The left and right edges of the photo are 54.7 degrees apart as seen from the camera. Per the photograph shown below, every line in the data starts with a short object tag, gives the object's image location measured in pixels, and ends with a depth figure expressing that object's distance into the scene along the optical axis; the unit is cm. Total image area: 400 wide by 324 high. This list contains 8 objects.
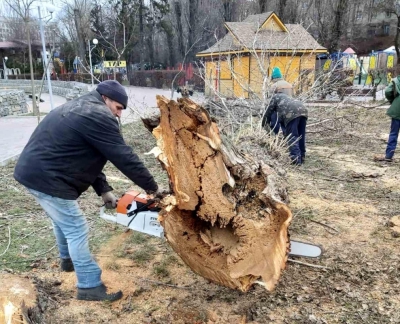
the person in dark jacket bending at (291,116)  599
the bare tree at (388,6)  3291
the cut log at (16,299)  203
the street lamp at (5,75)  3338
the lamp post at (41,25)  922
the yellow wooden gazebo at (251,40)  1599
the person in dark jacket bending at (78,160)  248
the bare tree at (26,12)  1193
